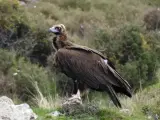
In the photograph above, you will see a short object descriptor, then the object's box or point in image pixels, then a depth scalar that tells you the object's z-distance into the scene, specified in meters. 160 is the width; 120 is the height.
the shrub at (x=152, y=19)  48.87
